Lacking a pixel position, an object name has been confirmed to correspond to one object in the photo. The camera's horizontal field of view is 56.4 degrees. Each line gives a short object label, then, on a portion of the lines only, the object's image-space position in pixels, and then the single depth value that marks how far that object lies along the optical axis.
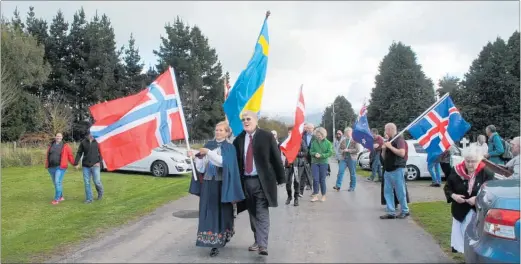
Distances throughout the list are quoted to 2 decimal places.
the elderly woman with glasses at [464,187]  6.17
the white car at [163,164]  19.38
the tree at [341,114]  93.19
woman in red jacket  12.05
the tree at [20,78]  41.00
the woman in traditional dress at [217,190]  6.52
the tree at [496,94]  45.53
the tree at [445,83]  73.02
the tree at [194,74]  61.69
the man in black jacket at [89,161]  12.10
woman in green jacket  11.65
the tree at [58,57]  53.25
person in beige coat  14.12
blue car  4.19
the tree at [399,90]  62.84
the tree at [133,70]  60.09
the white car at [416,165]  17.41
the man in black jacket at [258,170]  6.70
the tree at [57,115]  41.34
